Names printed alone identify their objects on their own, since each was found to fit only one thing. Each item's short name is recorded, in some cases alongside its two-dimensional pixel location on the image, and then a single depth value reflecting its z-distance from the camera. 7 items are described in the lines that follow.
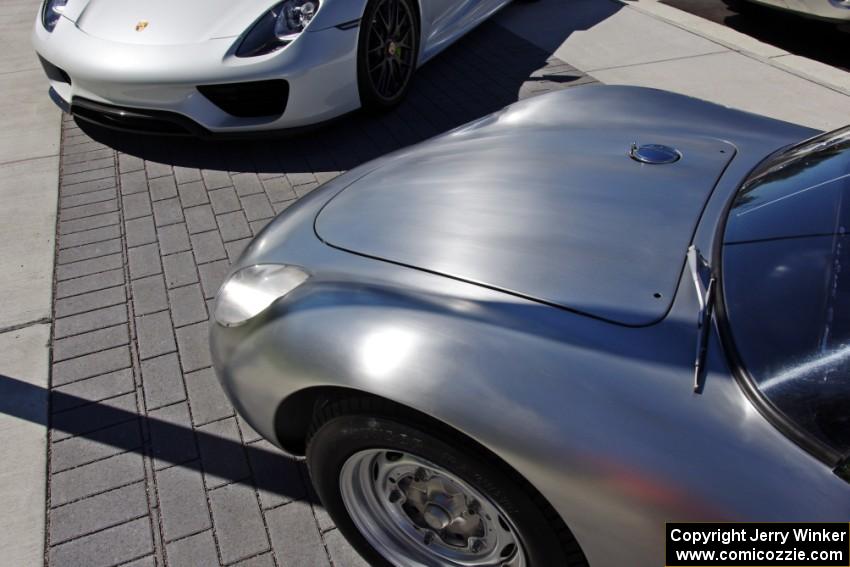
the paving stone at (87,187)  4.08
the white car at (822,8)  5.05
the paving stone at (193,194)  3.91
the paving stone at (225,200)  3.84
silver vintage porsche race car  1.37
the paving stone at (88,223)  3.75
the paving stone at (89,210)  3.87
